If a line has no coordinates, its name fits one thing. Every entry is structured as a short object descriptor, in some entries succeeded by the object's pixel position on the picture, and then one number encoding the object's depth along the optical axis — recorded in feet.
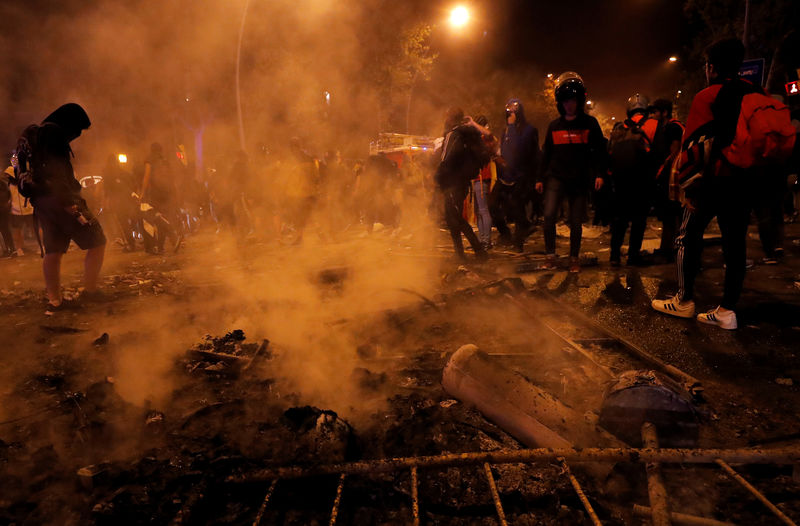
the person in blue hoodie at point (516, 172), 20.51
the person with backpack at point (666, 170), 13.19
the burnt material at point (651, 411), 5.59
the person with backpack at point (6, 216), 26.11
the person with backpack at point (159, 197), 25.05
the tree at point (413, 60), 68.94
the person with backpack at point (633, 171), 15.01
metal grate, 4.69
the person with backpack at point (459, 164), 17.12
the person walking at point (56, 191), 12.38
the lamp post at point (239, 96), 39.01
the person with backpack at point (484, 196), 19.76
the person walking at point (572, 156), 14.57
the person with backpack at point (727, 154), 8.52
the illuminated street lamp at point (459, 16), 49.88
